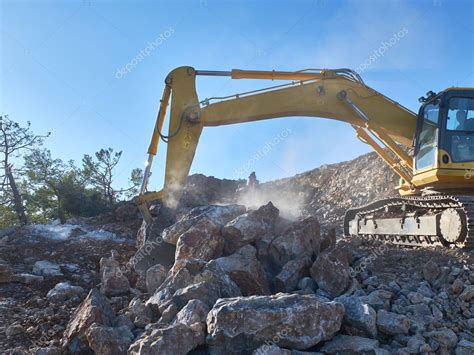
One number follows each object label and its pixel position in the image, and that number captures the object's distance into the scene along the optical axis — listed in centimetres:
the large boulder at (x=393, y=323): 375
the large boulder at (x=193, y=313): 361
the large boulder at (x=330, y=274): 473
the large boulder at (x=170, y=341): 324
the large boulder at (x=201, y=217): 581
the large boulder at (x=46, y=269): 676
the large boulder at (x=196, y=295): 404
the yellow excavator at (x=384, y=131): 658
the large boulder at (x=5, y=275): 618
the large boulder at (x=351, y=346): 340
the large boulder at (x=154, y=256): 593
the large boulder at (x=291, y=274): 480
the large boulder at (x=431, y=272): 490
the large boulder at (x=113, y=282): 536
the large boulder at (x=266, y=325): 341
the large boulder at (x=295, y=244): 538
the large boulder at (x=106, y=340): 353
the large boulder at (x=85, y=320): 386
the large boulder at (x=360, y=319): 372
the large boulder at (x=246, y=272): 459
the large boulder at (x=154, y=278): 503
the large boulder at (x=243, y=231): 542
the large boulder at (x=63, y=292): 539
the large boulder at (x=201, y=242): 527
